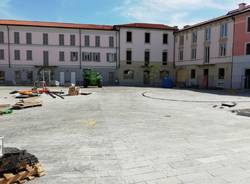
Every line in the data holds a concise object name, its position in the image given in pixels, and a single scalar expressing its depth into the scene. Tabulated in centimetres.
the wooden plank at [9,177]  306
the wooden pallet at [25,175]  307
